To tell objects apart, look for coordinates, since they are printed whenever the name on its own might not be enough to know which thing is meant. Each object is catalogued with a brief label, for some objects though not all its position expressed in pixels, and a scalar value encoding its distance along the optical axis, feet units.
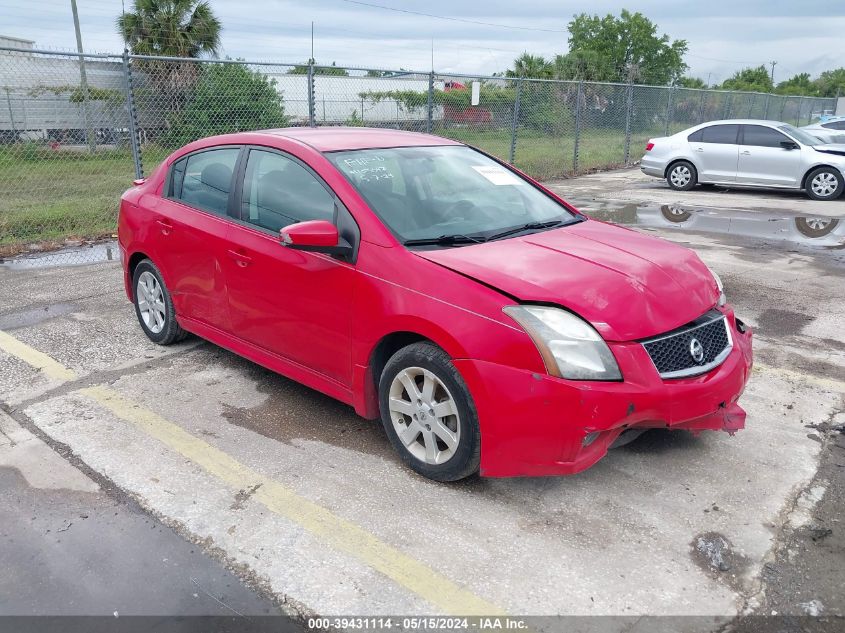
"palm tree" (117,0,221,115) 64.23
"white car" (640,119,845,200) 44.42
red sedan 10.06
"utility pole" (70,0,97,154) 34.60
